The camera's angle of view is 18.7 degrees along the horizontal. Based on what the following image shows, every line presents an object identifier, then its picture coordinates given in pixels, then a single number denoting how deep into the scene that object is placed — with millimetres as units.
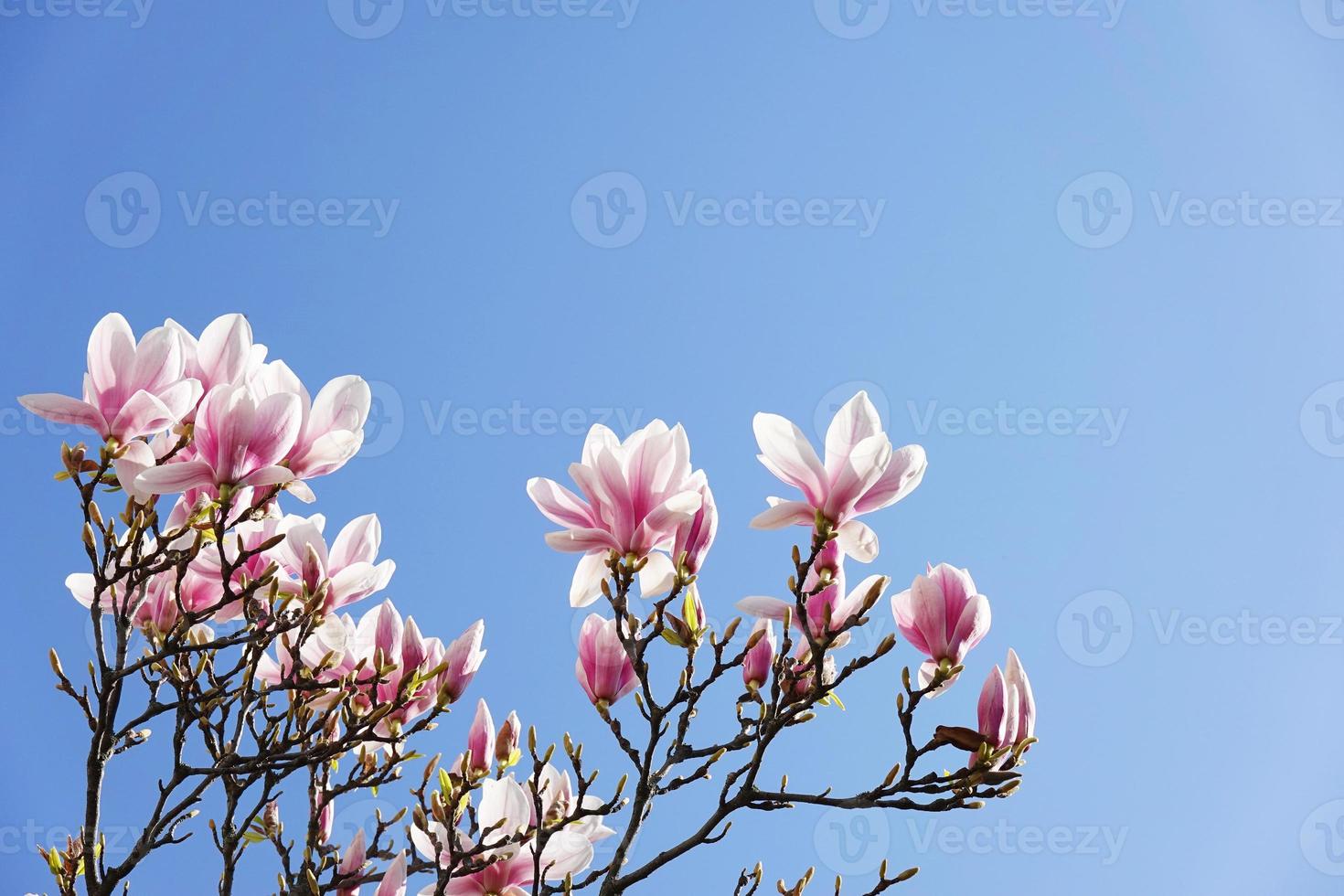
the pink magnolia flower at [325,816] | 3183
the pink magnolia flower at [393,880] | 3082
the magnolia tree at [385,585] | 3020
